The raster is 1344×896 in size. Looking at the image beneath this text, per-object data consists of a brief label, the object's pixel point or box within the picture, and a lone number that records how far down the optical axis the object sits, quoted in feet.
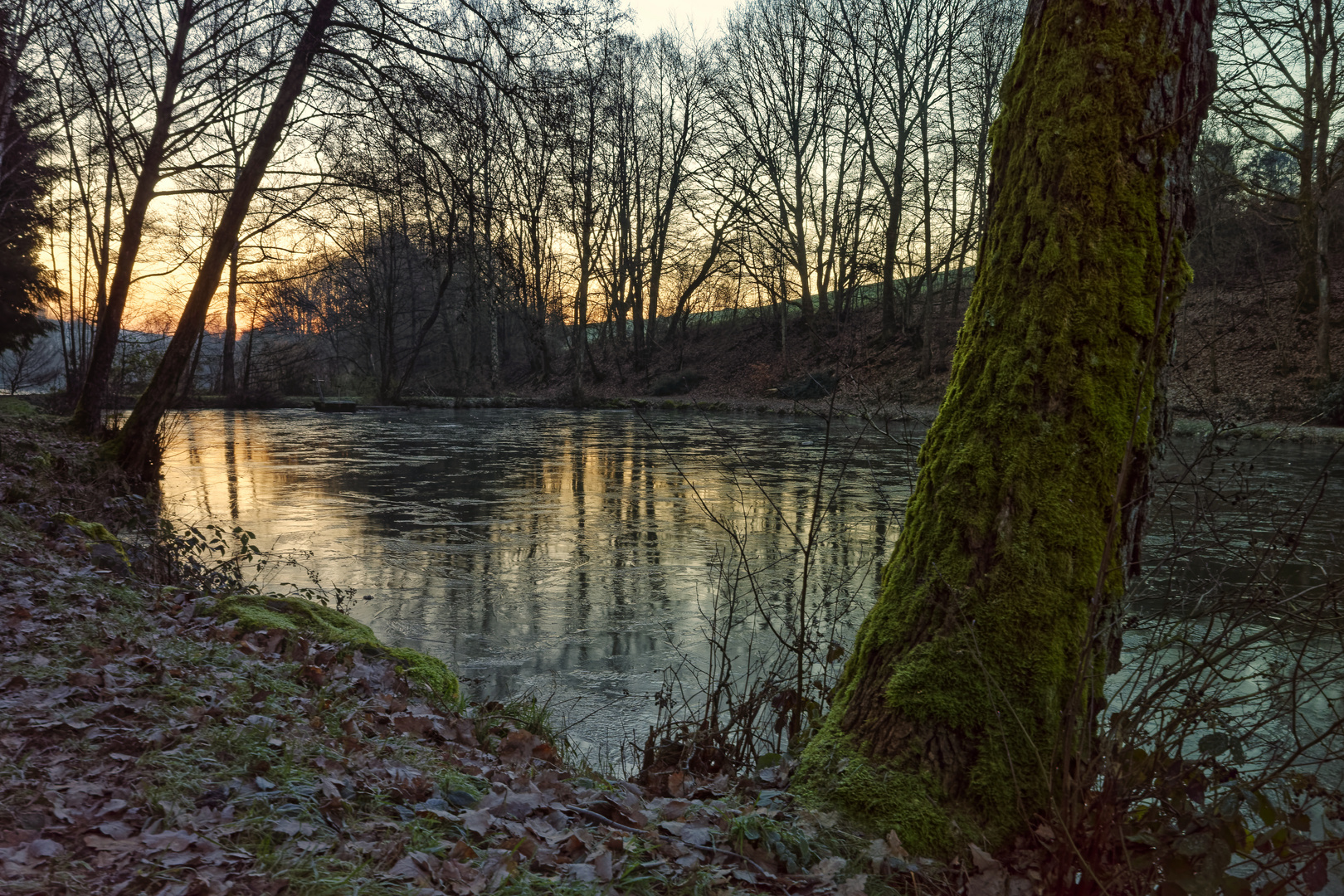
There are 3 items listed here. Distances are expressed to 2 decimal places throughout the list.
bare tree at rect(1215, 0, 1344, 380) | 46.42
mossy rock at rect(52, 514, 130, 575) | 20.16
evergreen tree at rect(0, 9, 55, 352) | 38.73
